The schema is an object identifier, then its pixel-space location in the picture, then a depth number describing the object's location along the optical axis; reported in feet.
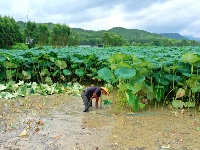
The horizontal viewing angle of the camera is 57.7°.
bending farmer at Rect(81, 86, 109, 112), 10.90
